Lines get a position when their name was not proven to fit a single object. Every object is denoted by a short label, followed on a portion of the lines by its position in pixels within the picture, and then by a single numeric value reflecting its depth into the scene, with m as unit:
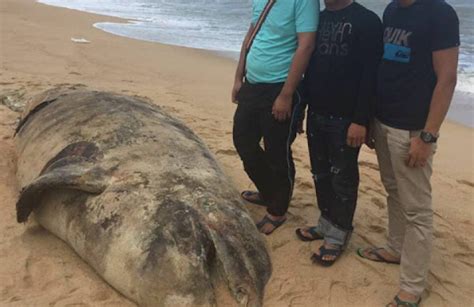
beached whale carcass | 2.88
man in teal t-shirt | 3.34
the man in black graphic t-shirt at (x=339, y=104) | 3.17
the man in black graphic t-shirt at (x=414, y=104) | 2.77
